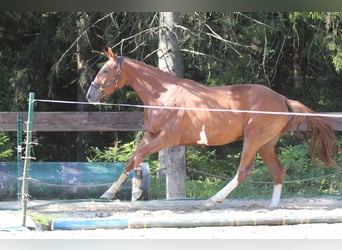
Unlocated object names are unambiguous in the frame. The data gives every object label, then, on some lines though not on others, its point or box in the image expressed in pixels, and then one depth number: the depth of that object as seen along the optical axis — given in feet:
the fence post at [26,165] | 38.11
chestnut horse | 47.50
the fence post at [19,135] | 50.02
